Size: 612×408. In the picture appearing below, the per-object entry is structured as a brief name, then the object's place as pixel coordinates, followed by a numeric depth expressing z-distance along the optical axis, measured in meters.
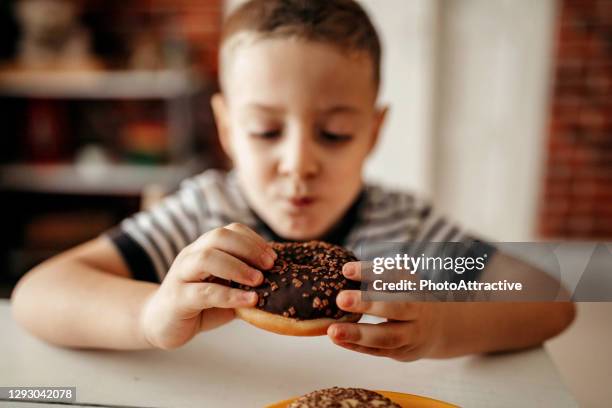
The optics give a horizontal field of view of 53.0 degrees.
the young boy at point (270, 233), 0.38
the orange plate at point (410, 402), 0.38
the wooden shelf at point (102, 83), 1.81
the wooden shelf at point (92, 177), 1.85
